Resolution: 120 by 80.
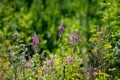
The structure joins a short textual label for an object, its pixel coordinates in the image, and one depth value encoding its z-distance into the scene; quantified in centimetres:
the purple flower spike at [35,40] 556
